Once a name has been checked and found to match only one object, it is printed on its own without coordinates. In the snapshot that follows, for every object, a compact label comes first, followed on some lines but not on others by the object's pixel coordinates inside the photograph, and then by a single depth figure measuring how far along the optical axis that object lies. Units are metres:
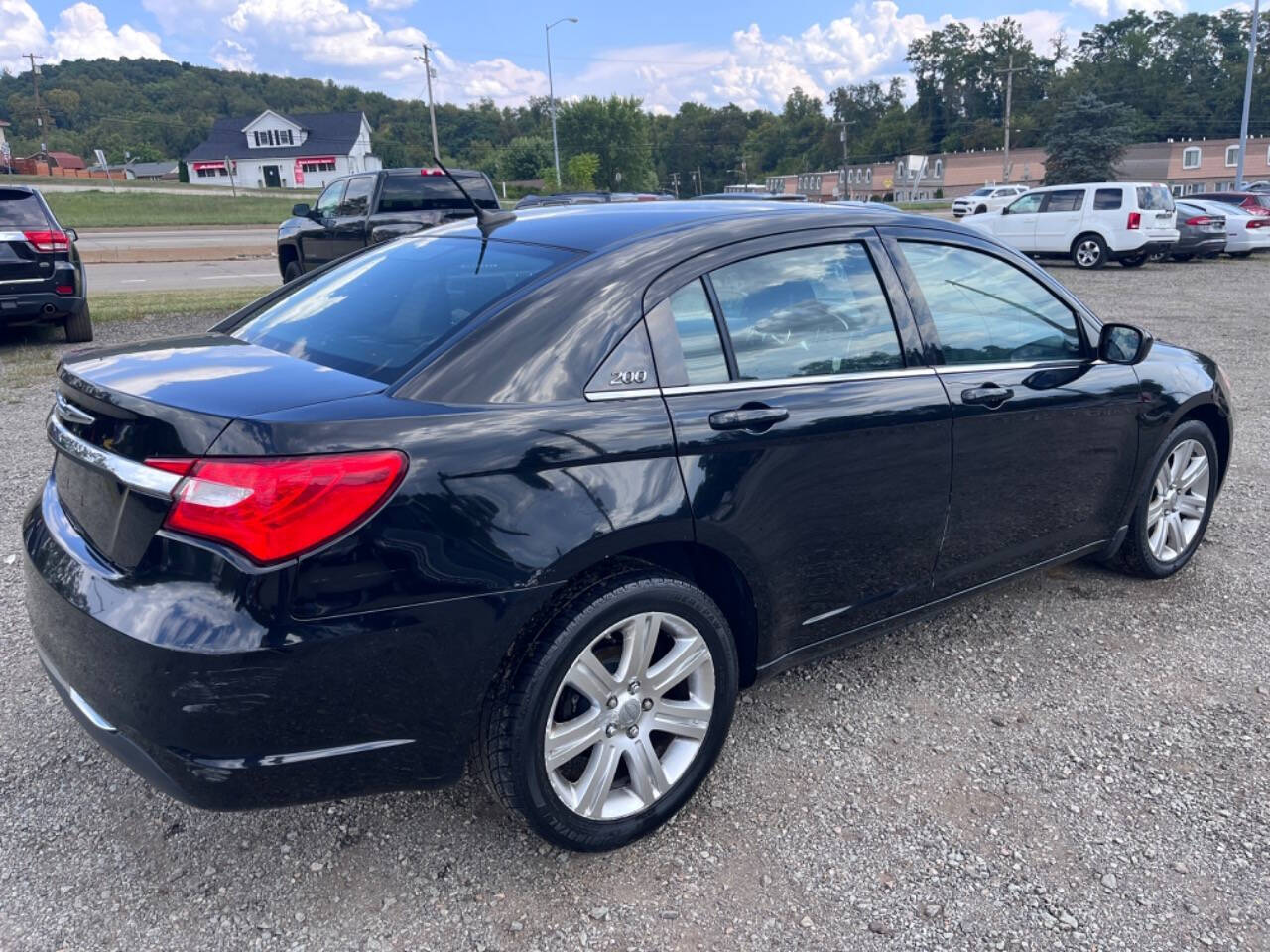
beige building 79.00
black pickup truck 12.76
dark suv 9.41
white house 92.00
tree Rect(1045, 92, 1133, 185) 48.00
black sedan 2.13
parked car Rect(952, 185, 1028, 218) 32.72
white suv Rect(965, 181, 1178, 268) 19.23
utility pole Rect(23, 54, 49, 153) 88.29
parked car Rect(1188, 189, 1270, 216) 23.27
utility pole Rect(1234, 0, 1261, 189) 30.36
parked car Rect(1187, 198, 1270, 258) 22.23
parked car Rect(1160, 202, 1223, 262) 20.77
